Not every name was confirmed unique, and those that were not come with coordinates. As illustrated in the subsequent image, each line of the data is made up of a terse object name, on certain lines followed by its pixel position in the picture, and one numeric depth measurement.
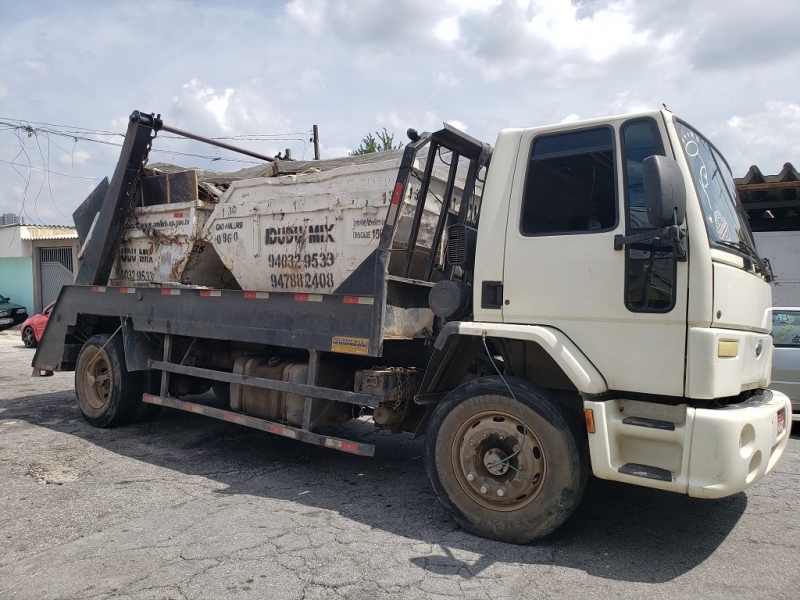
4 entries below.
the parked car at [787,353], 7.27
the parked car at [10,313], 21.36
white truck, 3.67
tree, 23.37
